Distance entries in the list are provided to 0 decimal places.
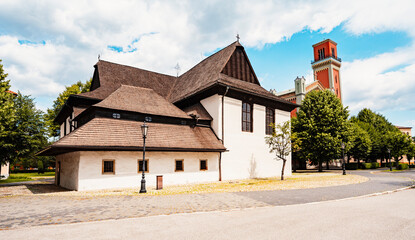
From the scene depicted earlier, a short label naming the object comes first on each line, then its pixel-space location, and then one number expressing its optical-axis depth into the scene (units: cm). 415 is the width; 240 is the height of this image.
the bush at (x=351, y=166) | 4114
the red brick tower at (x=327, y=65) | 6438
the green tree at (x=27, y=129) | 2600
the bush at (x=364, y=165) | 4241
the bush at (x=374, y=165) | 4514
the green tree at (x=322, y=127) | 3269
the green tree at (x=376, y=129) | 4662
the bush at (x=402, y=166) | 4160
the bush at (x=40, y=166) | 4653
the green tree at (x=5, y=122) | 1969
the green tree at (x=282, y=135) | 2167
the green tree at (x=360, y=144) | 4134
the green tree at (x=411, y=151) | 4219
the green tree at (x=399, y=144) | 4069
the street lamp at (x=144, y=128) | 1424
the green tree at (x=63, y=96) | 3881
